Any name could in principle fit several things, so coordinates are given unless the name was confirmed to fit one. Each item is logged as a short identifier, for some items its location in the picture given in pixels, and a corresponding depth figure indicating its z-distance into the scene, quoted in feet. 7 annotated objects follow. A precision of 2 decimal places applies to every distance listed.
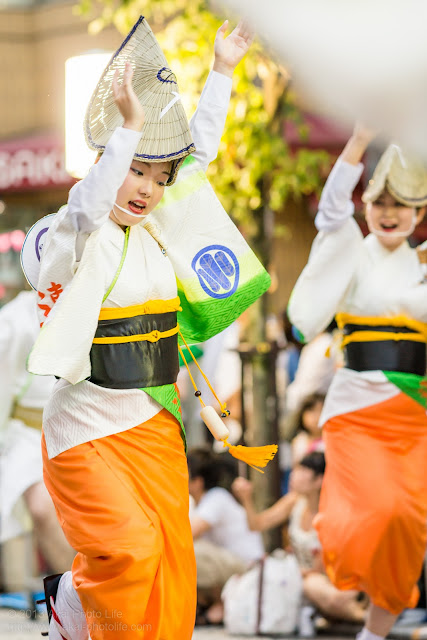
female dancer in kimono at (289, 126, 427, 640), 21.95
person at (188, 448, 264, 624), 30.08
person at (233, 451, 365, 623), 28.16
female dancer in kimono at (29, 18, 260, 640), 15.35
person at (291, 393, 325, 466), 32.90
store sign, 62.64
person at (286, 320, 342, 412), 34.21
